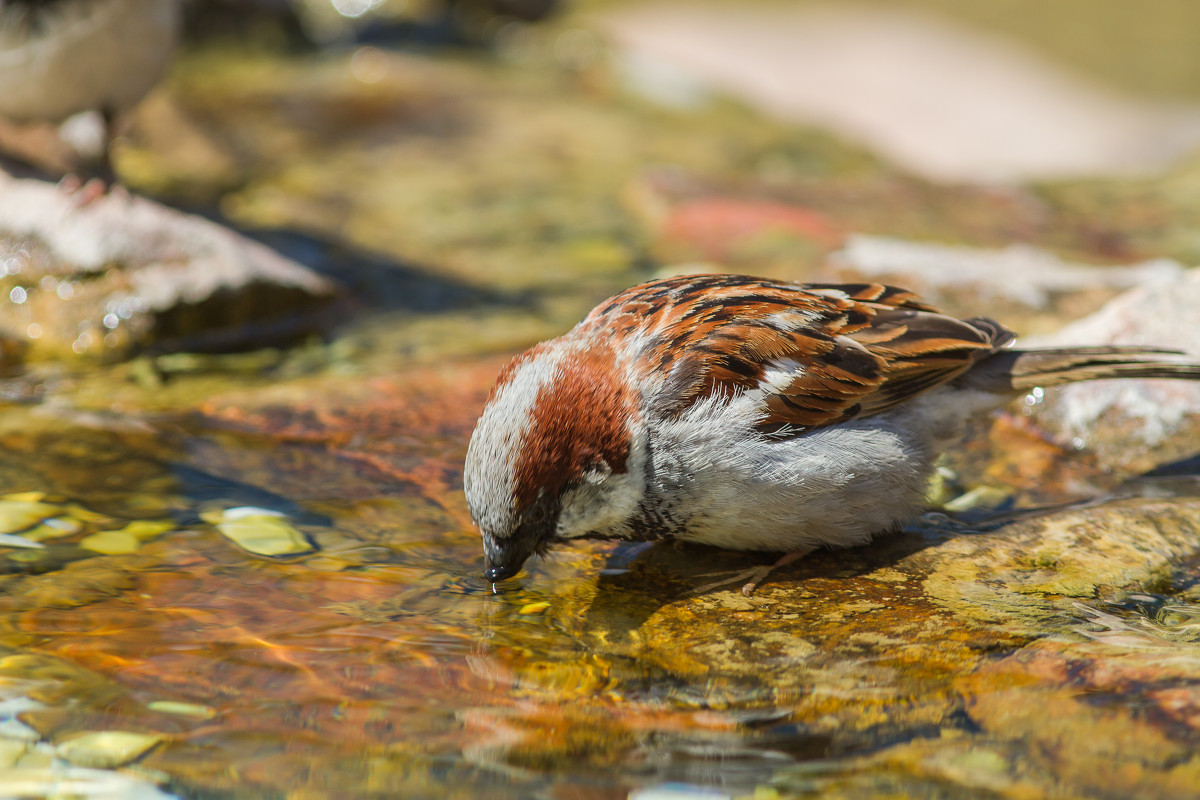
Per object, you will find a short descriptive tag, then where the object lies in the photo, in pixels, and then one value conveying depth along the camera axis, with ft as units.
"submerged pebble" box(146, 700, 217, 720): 16.72
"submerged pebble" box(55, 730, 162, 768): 15.66
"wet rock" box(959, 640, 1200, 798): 14.62
